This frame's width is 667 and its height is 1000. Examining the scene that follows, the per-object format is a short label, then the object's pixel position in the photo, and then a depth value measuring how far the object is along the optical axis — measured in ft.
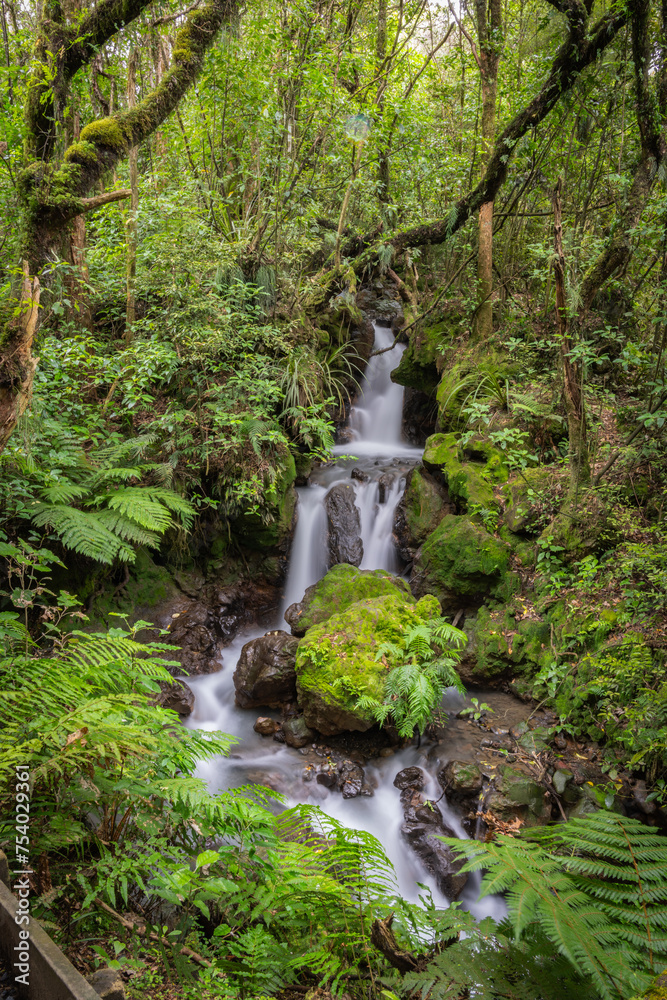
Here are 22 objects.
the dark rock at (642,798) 11.98
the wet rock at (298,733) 18.33
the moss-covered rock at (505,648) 18.66
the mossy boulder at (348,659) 17.51
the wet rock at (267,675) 19.48
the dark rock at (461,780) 15.15
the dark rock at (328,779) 16.61
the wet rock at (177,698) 18.79
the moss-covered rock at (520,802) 13.93
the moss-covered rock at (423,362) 31.14
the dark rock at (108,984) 4.58
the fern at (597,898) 5.15
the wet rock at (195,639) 21.26
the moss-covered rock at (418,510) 25.13
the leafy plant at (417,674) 16.55
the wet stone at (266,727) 18.90
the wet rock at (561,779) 13.96
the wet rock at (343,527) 26.32
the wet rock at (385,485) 27.32
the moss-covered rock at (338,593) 21.72
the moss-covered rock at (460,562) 21.39
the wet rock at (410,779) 16.29
